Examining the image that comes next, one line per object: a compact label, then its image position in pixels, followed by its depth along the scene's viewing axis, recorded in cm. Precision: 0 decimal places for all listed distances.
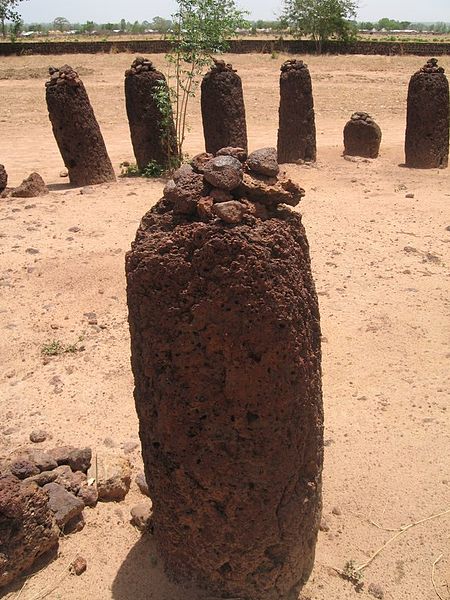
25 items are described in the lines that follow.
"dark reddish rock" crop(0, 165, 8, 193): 959
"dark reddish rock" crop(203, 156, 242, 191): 224
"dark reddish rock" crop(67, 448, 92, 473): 353
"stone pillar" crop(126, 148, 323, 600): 224
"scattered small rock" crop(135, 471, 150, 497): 346
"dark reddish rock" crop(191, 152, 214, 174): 233
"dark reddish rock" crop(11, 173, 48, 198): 934
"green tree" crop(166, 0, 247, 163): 1041
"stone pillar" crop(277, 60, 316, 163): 1102
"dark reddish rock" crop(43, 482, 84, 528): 315
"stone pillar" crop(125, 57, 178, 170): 1034
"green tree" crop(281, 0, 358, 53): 2992
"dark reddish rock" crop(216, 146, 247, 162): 236
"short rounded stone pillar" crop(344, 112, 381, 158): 1171
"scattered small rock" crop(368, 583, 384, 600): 280
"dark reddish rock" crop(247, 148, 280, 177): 233
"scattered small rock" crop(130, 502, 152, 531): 317
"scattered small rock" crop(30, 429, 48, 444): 401
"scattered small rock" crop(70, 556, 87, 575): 294
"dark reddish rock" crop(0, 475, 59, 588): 281
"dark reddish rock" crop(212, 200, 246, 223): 219
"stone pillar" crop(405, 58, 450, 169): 1075
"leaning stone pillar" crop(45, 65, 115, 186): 966
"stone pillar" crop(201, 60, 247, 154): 1062
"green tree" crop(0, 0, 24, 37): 2788
